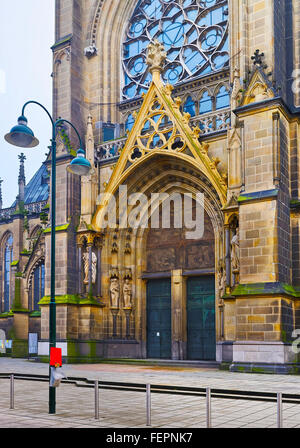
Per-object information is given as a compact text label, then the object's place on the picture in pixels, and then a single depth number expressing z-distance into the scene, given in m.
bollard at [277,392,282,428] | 8.55
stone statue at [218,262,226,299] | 21.69
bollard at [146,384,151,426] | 9.54
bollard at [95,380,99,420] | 10.30
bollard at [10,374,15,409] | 11.66
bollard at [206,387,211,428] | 8.92
